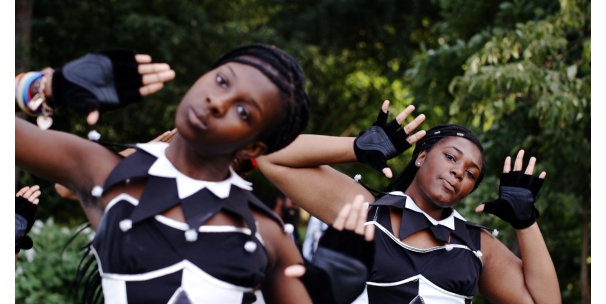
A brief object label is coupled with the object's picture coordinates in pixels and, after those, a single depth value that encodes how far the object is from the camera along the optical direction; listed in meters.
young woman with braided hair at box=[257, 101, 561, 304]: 3.04
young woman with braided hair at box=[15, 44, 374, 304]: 2.20
